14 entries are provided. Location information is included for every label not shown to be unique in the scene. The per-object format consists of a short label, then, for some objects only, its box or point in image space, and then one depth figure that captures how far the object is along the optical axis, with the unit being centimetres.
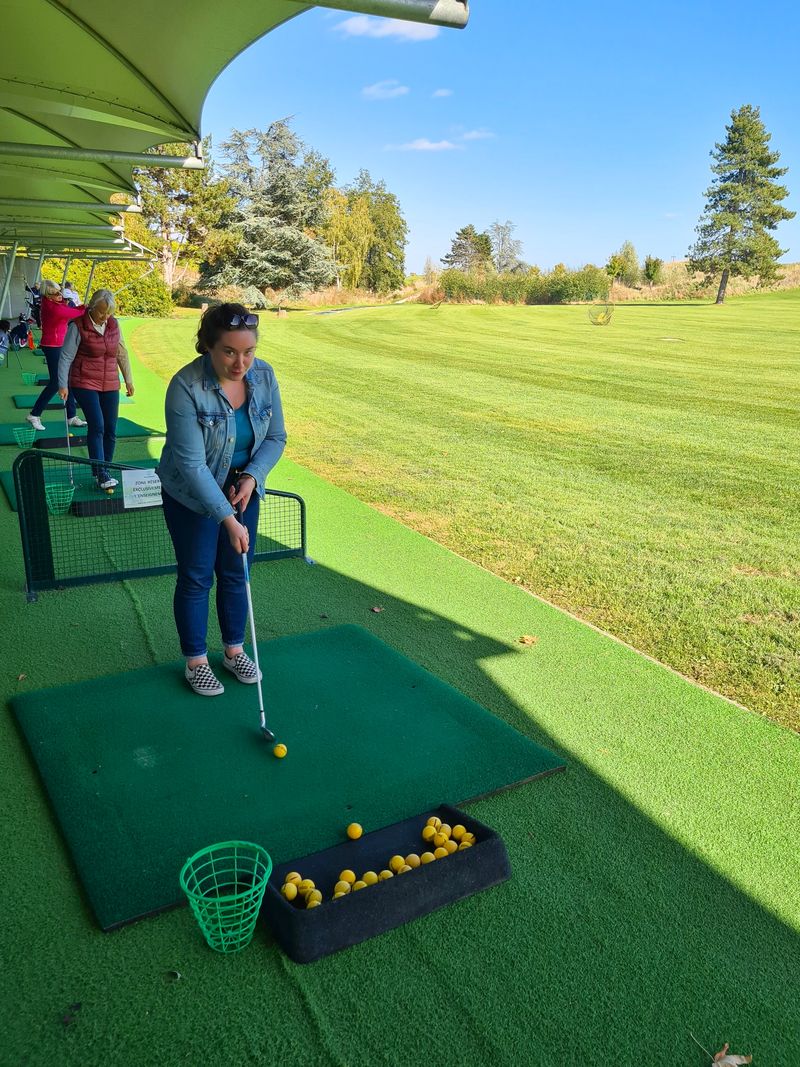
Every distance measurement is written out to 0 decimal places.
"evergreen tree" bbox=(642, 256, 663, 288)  6100
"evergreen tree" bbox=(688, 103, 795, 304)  5338
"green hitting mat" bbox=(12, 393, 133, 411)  1288
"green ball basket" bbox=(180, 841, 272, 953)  249
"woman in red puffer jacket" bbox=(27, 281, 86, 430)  1166
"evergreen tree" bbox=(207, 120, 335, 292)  4628
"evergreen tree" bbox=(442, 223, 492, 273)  9650
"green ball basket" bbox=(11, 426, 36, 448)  955
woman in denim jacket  346
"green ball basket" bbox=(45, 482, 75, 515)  699
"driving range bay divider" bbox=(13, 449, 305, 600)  527
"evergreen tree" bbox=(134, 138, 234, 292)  4578
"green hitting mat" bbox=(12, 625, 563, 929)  301
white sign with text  587
